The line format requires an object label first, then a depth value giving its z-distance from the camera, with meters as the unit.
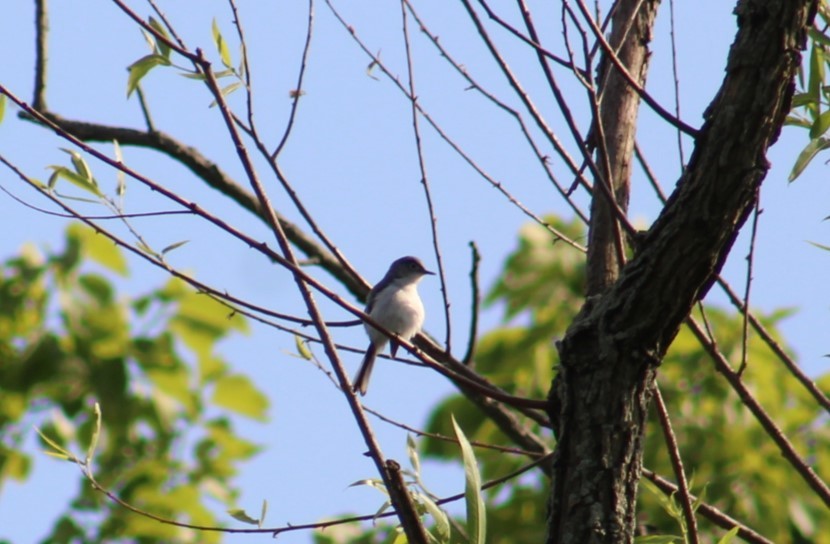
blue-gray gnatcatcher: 11.85
